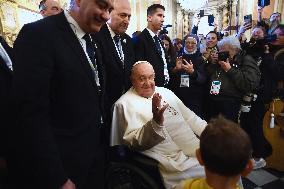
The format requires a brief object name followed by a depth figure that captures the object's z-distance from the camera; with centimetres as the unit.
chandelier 859
